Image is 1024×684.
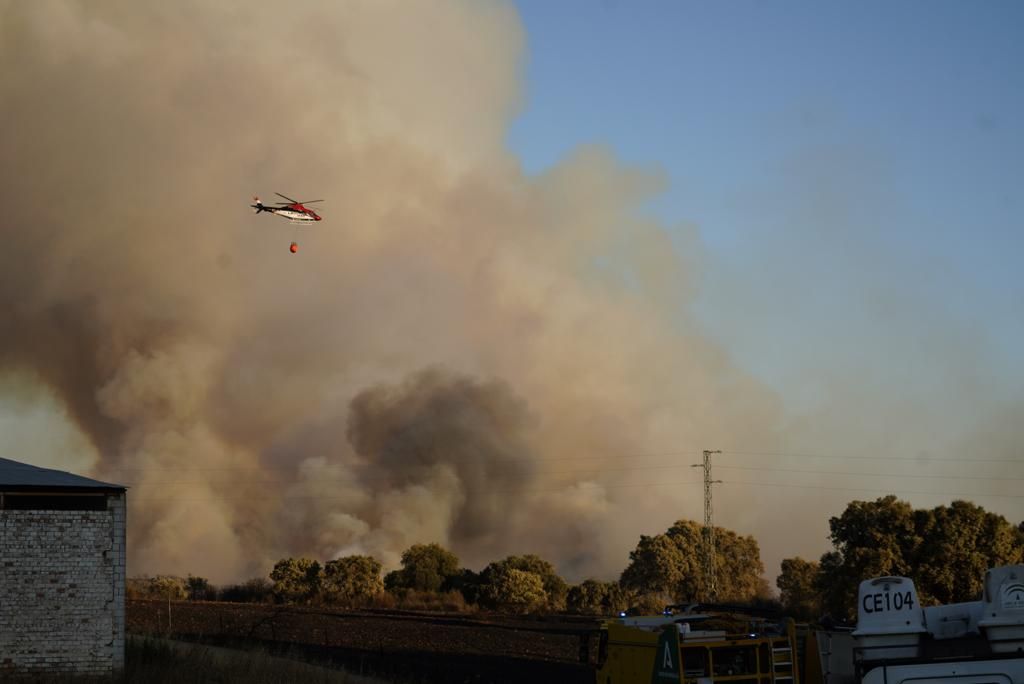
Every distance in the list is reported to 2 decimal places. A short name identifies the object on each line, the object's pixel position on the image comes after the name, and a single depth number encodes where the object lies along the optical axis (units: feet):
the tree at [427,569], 287.89
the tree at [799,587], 222.07
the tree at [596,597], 255.50
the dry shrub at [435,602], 252.42
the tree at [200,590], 299.32
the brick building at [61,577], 88.07
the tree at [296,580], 277.85
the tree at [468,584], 268.41
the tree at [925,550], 164.04
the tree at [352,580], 277.03
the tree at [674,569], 289.94
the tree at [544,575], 264.11
